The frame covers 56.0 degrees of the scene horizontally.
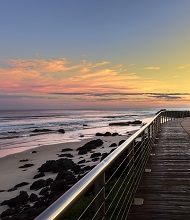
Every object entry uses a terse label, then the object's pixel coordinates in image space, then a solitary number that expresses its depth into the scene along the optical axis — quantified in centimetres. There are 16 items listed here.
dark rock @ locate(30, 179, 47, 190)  920
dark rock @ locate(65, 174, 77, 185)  958
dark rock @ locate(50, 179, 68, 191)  857
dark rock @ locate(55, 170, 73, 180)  1009
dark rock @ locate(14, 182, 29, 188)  956
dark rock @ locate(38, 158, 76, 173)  1139
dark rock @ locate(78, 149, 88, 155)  1555
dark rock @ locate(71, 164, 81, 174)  1091
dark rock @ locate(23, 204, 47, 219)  650
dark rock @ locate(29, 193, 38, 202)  797
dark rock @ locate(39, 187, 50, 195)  843
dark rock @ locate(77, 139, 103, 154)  1575
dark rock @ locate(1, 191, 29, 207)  764
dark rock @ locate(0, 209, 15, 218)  696
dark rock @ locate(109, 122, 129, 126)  4147
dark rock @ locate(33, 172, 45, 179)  1081
